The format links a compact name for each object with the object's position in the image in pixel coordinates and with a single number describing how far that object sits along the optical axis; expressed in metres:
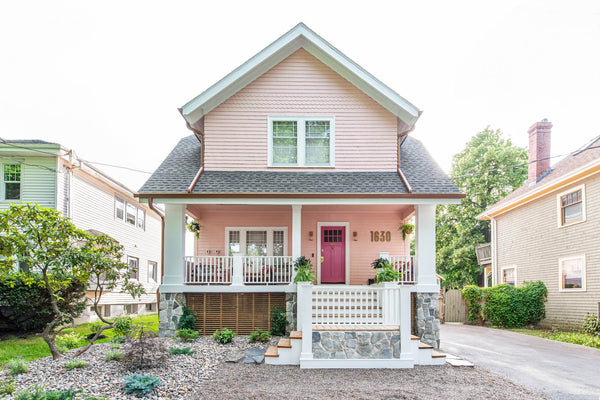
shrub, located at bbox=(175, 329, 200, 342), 10.02
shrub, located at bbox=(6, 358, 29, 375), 7.22
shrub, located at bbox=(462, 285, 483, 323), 18.36
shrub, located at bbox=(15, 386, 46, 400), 5.42
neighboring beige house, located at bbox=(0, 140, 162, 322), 14.41
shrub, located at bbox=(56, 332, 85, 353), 9.75
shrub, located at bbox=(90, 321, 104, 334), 11.67
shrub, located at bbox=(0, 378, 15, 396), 6.15
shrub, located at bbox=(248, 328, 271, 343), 10.16
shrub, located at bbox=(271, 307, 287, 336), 10.72
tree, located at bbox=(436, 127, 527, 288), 28.95
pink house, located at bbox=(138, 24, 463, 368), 10.84
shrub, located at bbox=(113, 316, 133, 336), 8.65
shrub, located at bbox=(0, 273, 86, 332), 11.45
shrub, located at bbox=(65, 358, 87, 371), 7.33
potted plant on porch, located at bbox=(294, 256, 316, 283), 10.04
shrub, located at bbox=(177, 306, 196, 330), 10.81
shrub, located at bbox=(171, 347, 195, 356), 8.65
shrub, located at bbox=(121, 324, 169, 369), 7.36
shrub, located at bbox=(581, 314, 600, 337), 13.25
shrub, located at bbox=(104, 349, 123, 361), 7.88
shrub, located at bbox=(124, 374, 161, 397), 6.16
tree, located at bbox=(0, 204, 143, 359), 7.66
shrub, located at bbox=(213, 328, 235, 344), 10.05
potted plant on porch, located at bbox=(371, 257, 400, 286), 10.14
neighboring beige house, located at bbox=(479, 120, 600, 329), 14.11
